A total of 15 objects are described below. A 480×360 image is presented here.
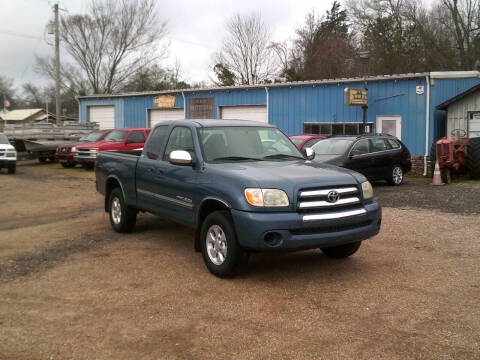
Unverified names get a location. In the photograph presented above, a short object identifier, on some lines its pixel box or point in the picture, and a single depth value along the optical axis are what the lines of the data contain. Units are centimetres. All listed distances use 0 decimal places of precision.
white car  1825
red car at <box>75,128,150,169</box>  1938
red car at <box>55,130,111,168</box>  2083
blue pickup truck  510
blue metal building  1814
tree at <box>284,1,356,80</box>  3816
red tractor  1471
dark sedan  1296
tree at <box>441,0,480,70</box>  3247
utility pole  2986
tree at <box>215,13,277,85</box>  4047
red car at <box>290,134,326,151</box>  1451
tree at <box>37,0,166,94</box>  3972
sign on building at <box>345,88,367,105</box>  1847
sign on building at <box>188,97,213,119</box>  2464
